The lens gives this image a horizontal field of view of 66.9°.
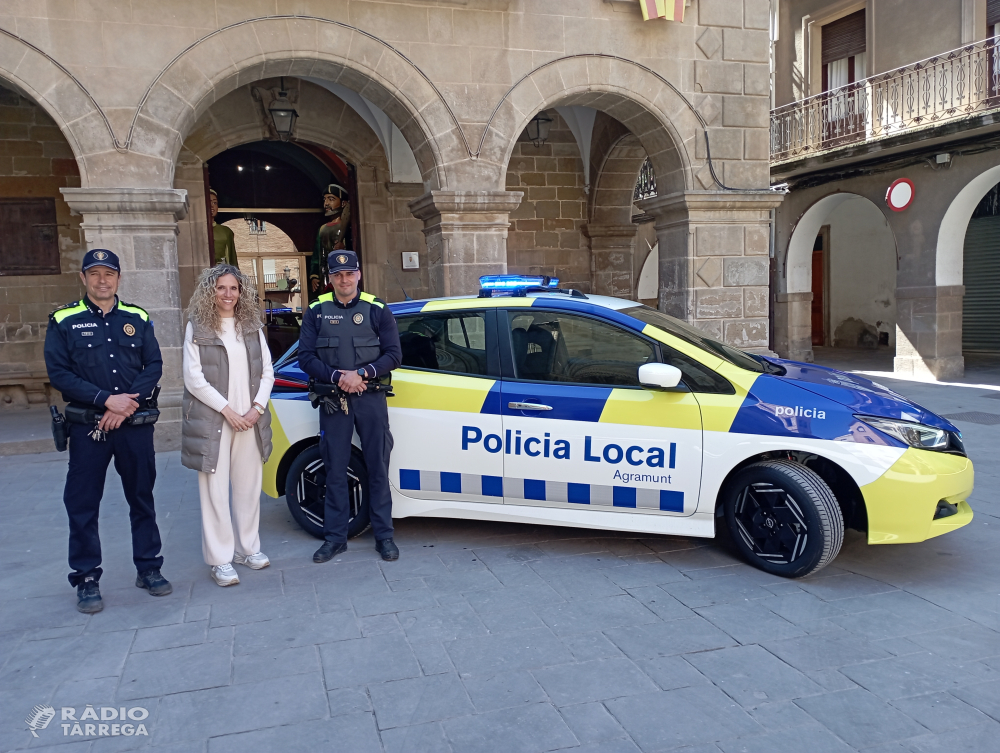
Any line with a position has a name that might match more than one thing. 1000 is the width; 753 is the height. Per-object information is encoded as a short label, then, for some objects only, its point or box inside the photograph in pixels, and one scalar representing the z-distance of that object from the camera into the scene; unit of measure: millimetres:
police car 3918
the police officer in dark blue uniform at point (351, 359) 4352
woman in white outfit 4051
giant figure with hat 11836
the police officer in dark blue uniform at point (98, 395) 3730
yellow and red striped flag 8367
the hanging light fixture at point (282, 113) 9508
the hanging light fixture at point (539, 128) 10977
